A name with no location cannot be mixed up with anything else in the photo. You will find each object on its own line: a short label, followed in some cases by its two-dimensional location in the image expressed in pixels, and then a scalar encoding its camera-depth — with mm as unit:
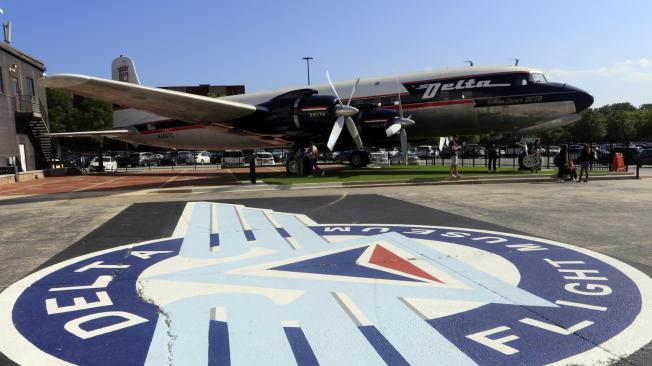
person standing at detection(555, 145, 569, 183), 18906
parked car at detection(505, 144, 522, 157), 63862
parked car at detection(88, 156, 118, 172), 41591
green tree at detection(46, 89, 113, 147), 64500
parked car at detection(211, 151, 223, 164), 58219
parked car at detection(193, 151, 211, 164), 57844
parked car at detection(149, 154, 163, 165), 57188
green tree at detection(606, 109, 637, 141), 94438
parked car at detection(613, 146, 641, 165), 34281
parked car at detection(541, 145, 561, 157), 60750
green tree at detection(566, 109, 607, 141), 86750
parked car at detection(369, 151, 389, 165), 39669
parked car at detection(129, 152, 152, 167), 53125
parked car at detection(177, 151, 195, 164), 59238
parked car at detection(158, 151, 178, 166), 56719
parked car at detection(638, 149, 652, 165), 33125
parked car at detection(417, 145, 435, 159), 61441
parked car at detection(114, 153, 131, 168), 51750
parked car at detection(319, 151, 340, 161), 49675
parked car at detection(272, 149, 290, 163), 52484
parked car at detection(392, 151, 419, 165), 37781
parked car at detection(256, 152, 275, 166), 48506
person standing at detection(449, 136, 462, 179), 19422
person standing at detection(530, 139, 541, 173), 22459
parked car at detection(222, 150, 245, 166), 52206
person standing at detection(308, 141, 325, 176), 21781
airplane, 19828
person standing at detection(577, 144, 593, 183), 18656
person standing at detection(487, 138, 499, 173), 24022
